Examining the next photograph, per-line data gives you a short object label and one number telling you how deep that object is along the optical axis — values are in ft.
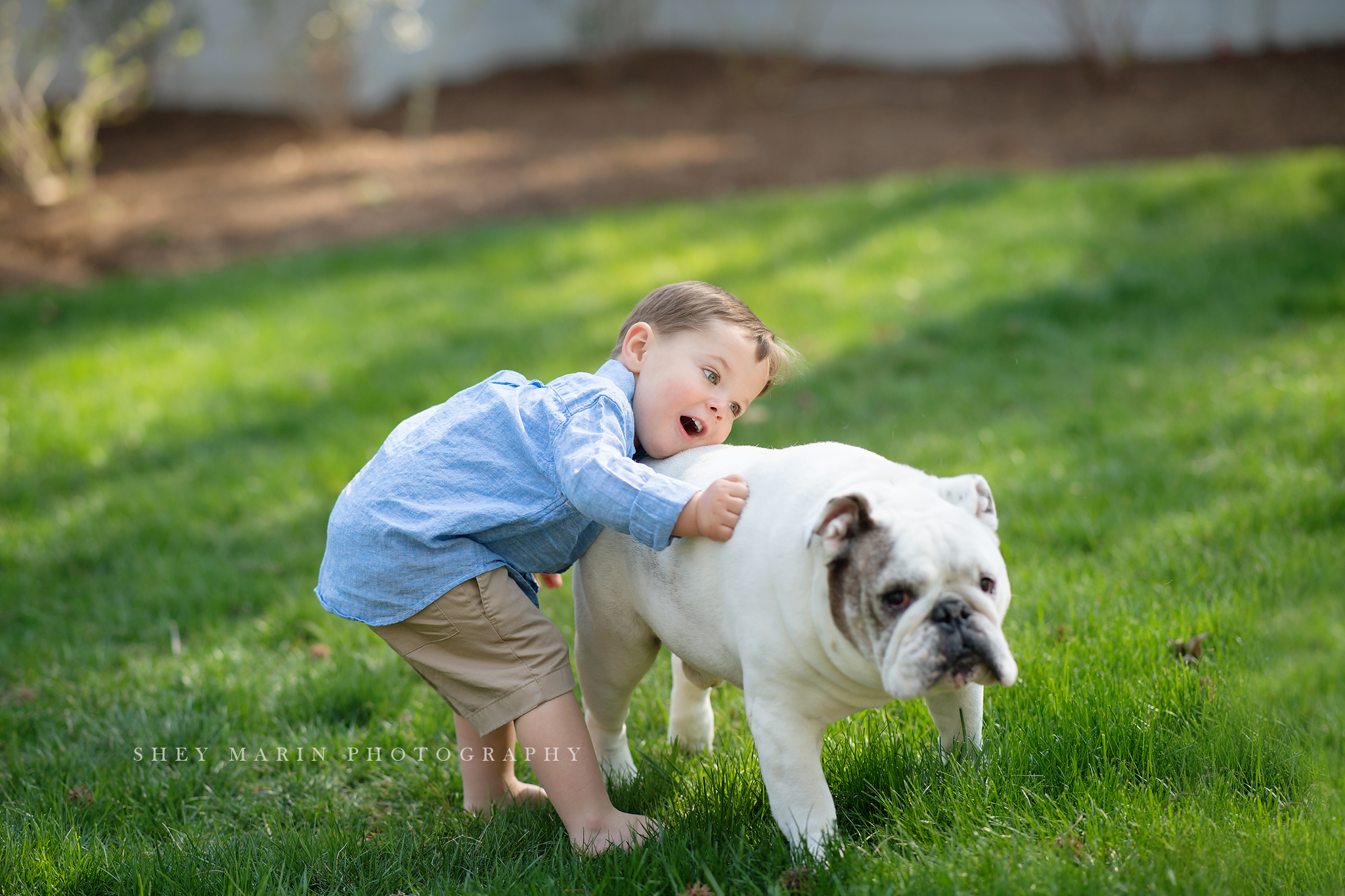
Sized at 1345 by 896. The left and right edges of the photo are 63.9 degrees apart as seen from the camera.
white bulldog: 6.71
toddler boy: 8.56
